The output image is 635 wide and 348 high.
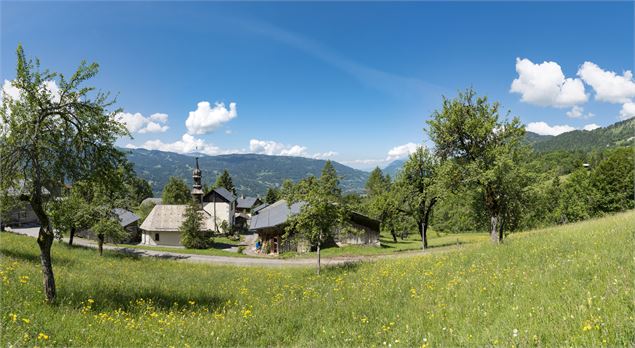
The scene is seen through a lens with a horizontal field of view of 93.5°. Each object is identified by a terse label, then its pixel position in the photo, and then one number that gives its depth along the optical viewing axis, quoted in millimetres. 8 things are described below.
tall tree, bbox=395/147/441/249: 38781
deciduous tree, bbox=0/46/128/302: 8945
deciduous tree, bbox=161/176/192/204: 99250
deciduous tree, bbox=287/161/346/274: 21422
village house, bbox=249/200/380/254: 45031
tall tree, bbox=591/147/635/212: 53344
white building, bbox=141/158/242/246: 58625
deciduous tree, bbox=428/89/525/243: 21266
